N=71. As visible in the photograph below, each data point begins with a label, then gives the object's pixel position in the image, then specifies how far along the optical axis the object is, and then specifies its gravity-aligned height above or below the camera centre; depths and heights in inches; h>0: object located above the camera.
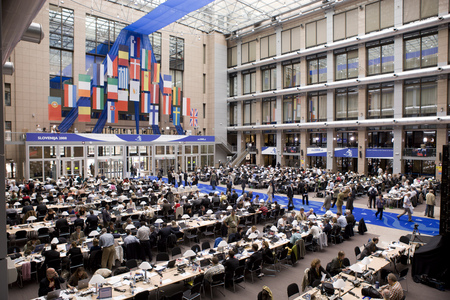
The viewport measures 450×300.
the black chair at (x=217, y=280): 327.3 -150.8
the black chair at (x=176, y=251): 388.5 -140.5
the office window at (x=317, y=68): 1386.6 +354.7
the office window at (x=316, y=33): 1358.3 +509.9
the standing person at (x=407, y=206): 634.2 -134.7
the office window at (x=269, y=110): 1593.3 +180.0
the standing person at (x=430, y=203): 655.9 -133.1
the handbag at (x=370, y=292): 275.1 -138.4
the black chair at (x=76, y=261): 370.6 -146.0
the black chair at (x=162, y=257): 364.5 -138.1
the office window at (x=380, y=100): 1208.8 +174.8
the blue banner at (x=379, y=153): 1193.5 -40.9
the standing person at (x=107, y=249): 379.2 -133.5
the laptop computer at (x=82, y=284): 286.2 -134.4
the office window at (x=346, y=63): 1282.0 +350.7
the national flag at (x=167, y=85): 1418.6 +279.6
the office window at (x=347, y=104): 1314.0 +175.6
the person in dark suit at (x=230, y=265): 343.3 -140.0
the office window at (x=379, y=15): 1159.0 +505.1
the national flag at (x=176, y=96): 1469.0 +234.6
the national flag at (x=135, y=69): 1300.4 +329.1
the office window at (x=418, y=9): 1060.1 +482.3
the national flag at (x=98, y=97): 1211.2 +189.9
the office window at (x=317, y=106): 1413.6 +175.4
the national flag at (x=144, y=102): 1354.6 +189.0
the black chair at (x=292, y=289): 289.6 -142.4
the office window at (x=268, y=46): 1561.3 +516.8
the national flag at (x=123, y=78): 1269.2 +281.9
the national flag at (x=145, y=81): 1343.5 +284.5
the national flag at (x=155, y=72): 1374.3 +330.9
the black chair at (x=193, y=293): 298.3 -152.1
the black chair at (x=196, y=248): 387.8 -136.6
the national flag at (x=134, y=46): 1320.1 +436.8
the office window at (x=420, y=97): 1103.0 +171.6
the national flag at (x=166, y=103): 1430.9 +194.3
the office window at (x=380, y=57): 1185.4 +348.8
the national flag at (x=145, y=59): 1344.9 +385.0
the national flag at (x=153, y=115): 1381.6 +133.6
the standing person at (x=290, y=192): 730.8 -121.6
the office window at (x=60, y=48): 1179.9 +387.9
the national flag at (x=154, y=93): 1384.1 +235.6
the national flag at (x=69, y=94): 1147.9 +192.6
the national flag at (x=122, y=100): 1266.0 +184.4
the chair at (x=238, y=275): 342.8 -152.1
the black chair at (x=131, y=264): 339.6 -136.9
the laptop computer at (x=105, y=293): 269.6 -134.7
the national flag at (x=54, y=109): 1129.6 +133.7
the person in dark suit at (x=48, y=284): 286.0 -134.1
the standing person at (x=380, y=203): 652.7 -131.6
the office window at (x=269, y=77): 1587.1 +355.9
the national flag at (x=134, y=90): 1290.6 +232.2
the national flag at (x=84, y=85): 1172.5 +232.2
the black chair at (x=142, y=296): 275.0 -140.1
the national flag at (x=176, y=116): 1461.6 +135.2
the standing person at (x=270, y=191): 781.9 -125.6
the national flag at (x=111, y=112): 1235.2 +133.2
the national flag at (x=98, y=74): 1208.5 +282.1
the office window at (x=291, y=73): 1491.1 +354.8
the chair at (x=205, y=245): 402.3 -137.5
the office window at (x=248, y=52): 1658.5 +513.5
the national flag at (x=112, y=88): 1235.9 +230.2
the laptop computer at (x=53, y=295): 266.4 -134.6
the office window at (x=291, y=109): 1491.1 +175.5
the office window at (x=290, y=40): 1457.9 +512.8
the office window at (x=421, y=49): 1082.7 +347.1
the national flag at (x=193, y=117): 1572.3 +137.5
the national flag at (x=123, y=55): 1268.5 +376.4
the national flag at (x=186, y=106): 1519.4 +191.5
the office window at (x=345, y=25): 1259.2 +508.0
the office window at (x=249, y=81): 1679.4 +354.5
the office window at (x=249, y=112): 1699.7 +178.2
